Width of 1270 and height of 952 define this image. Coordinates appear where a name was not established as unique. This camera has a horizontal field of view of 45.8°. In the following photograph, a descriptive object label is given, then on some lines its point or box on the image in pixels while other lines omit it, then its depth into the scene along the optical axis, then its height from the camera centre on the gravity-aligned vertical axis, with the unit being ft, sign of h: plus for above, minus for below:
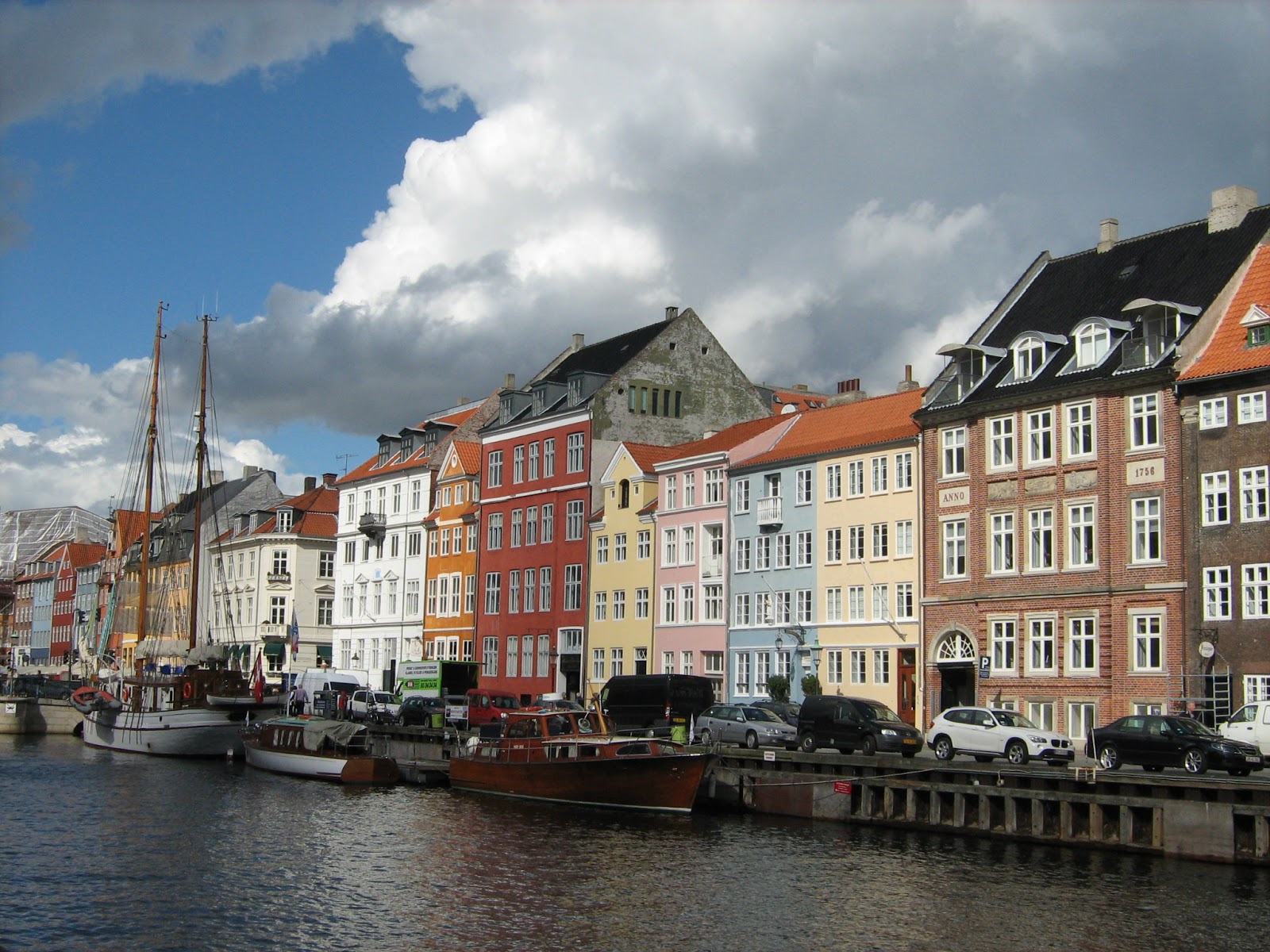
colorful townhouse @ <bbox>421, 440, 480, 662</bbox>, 302.86 +20.42
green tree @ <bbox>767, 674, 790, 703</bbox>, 211.20 -3.37
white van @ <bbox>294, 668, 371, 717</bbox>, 260.93 -4.40
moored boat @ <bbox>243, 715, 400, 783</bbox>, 184.85 -12.26
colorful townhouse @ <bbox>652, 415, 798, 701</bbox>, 234.79 +17.68
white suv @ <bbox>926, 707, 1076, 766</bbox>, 140.97 -6.74
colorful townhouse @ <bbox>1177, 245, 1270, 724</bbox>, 158.30 +17.10
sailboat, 229.25 -6.73
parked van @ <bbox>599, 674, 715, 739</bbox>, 191.01 -4.87
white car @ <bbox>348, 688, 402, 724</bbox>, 229.04 -7.81
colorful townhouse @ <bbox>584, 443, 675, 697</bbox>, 252.01 +15.85
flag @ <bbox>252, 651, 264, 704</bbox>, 240.12 -4.85
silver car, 163.63 -7.13
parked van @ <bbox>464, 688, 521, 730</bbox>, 209.05 -6.54
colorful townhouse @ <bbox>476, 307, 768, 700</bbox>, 271.90 +37.44
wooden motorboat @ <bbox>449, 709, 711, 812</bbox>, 147.02 -10.73
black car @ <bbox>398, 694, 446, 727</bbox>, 217.97 -7.57
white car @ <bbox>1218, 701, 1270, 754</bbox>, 130.82 -4.72
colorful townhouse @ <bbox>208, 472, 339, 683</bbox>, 361.10 +17.16
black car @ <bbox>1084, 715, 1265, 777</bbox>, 124.36 -6.52
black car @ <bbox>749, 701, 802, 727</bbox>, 179.22 -5.46
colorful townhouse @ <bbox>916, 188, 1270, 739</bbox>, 170.30 +22.01
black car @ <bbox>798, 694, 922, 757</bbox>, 151.33 -6.36
